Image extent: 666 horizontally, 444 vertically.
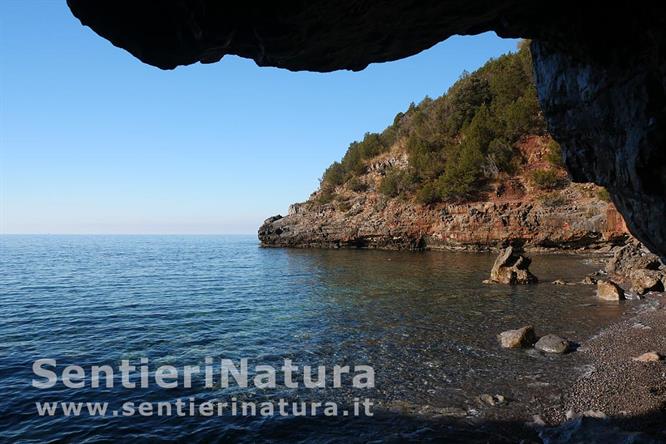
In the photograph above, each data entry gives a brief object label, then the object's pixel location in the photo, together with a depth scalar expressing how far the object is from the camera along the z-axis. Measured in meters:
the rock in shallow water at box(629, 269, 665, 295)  24.11
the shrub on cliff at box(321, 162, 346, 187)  90.31
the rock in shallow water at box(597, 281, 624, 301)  22.75
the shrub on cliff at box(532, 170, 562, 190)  53.94
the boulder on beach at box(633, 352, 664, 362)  12.91
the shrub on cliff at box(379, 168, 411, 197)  69.00
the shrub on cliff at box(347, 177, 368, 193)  81.50
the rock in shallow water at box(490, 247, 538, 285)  29.77
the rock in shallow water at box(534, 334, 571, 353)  14.65
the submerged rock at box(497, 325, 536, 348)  15.37
